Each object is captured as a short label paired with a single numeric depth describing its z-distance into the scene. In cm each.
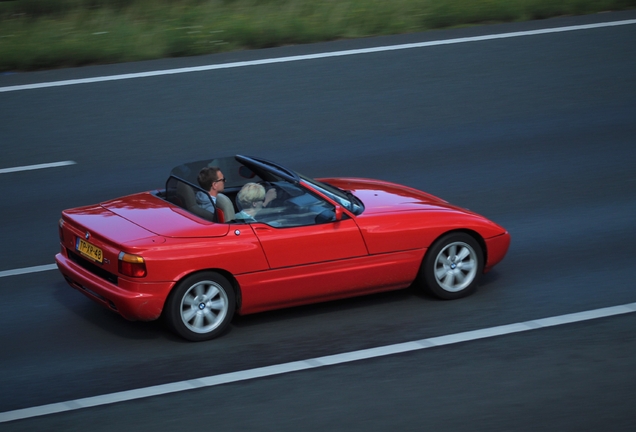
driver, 1595
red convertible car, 1437
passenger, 1555
